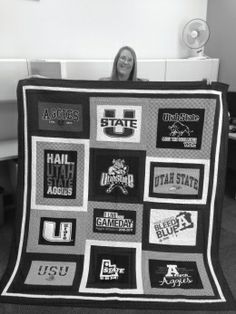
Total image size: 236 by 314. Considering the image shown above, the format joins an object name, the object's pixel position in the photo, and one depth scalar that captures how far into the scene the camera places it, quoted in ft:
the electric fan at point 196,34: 10.60
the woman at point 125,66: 7.97
